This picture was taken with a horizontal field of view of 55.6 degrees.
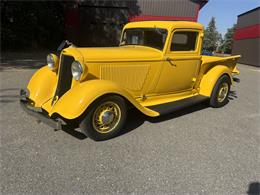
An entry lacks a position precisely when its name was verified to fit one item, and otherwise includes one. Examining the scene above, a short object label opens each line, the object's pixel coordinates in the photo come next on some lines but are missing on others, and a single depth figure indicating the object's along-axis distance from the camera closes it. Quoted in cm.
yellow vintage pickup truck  360
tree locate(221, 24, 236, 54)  5347
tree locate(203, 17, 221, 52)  6638
